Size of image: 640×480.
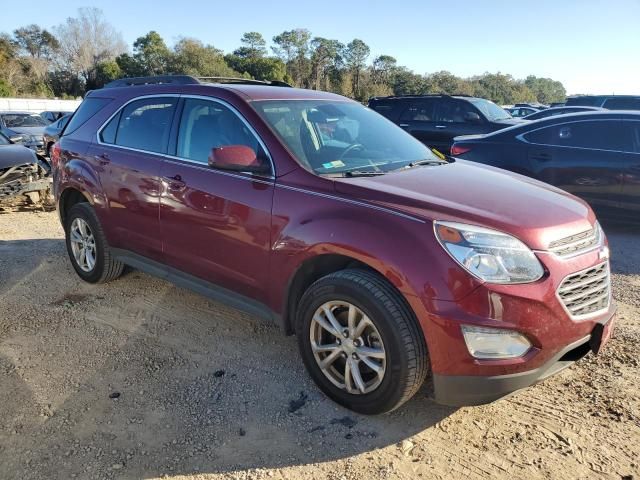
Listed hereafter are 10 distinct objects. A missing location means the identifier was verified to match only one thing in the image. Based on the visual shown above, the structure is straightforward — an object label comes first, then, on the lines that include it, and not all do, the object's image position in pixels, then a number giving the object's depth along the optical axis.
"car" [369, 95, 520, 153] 11.10
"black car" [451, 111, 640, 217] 6.53
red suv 2.51
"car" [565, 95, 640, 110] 14.54
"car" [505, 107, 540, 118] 27.44
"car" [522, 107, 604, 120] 13.59
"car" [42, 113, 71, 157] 12.55
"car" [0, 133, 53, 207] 7.89
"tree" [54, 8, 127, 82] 72.06
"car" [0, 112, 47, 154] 14.55
